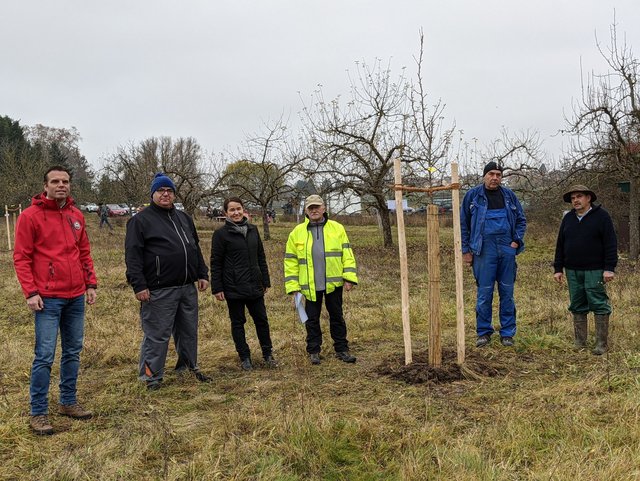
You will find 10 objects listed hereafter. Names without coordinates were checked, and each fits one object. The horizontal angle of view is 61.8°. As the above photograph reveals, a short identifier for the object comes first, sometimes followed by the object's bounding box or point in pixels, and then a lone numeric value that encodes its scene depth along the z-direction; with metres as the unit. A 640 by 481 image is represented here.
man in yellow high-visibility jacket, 5.27
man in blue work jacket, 5.64
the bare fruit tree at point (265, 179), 21.92
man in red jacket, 3.71
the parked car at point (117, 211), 41.96
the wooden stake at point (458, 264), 4.53
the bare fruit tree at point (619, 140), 12.68
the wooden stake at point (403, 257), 4.48
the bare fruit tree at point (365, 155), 17.27
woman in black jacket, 5.18
